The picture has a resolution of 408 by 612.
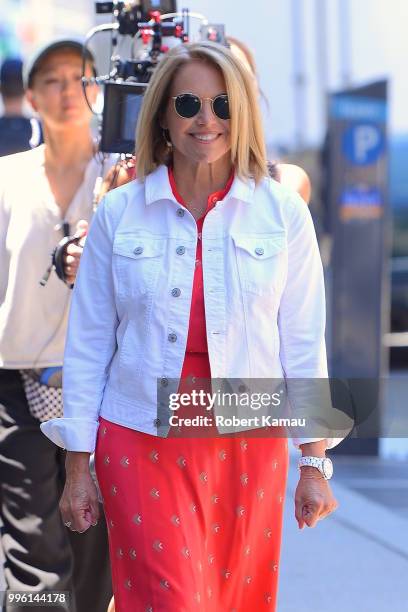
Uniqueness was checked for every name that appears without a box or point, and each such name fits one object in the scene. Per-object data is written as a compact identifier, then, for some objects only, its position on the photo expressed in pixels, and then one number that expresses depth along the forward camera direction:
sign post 11.09
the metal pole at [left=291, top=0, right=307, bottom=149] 20.35
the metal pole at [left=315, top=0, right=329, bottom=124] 20.28
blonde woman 4.07
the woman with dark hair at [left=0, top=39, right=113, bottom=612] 5.56
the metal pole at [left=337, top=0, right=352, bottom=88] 20.23
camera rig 5.26
